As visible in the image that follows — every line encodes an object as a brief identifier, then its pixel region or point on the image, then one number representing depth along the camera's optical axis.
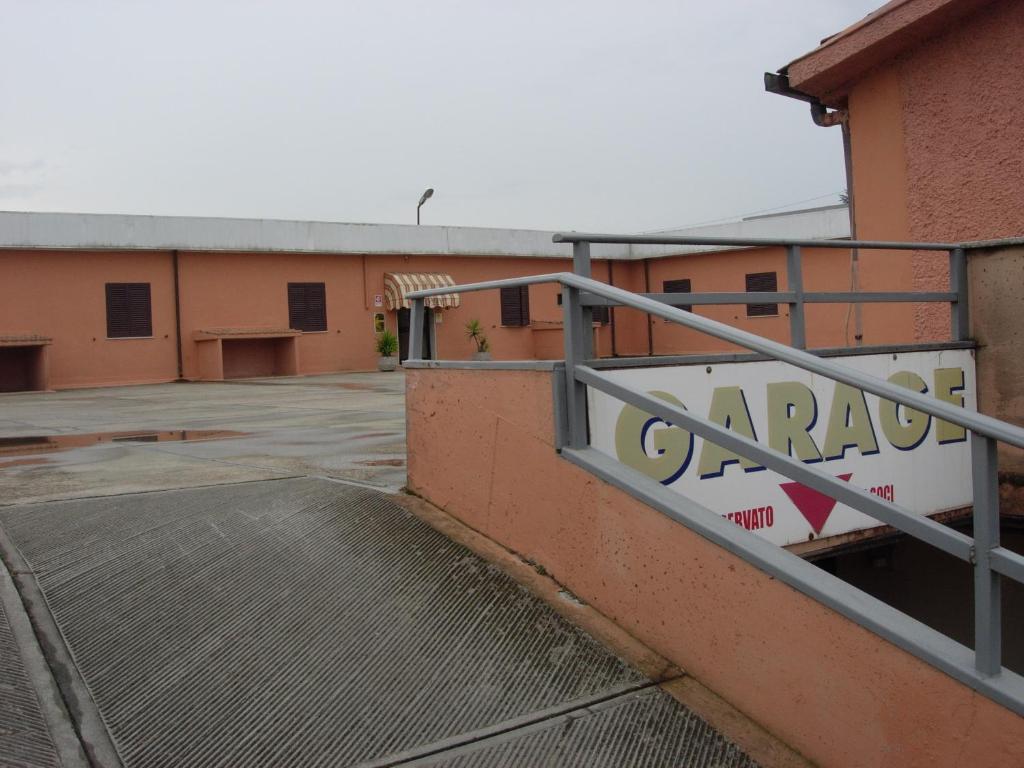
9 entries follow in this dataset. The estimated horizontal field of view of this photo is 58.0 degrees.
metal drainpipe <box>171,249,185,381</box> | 22.77
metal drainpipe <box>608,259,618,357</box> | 28.77
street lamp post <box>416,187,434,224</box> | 32.81
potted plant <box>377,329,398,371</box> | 24.77
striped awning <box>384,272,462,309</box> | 25.25
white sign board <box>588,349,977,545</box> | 4.33
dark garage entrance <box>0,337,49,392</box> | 20.86
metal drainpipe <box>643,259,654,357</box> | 29.26
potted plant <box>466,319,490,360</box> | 26.66
